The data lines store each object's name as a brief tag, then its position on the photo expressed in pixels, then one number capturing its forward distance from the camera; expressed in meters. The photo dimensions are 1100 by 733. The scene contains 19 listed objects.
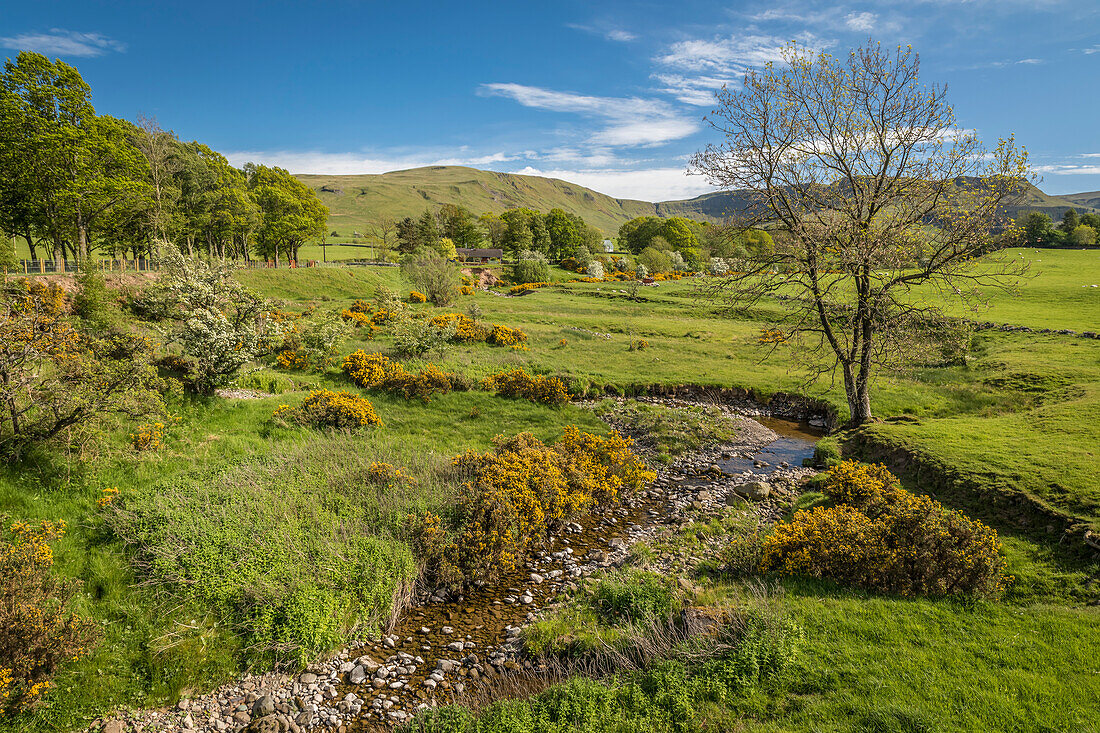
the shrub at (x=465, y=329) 32.38
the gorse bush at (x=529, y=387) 23.66
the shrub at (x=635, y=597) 9.88
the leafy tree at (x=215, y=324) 17.14
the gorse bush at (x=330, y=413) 17.44
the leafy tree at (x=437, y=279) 48.62
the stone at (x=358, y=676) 8.93
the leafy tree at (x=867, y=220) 14.81
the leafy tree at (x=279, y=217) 63.84
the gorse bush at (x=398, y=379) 22.45
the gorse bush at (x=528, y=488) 12.32
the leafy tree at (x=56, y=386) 10.61
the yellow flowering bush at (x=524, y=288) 66.38
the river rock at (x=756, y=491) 15.64
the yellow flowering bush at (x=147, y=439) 13.10
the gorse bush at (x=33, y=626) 7.08
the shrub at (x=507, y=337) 32.41
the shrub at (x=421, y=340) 26.03
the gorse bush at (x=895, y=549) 9.05
